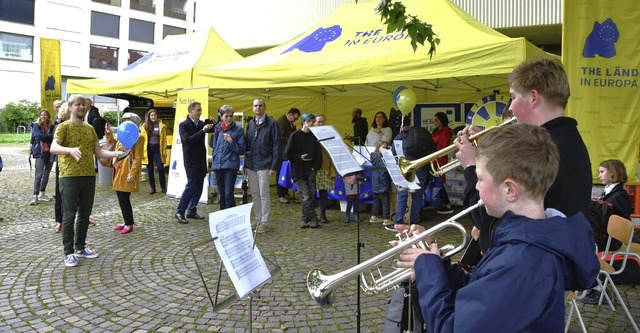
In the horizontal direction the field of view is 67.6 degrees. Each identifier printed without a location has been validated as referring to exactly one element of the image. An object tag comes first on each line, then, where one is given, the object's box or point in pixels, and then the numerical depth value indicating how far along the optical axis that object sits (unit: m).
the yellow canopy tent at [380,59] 6.41
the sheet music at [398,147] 7.19
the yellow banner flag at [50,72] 11.70
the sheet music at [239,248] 2.31
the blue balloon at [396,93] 8.42
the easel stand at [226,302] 2.38
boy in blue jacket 1.23
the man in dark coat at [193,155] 7.31
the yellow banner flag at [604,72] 5.24
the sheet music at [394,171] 6.40
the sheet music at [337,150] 4.16
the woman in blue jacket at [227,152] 6.98
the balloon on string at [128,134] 5.71
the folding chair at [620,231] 3.74
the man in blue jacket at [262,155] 6.88
